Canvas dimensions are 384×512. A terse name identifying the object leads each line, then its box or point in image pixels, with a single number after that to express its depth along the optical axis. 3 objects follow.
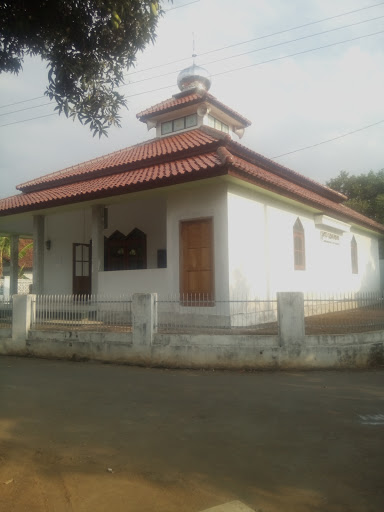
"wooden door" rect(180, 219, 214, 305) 9.19
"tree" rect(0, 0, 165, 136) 4.79
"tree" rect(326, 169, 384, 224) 25.59
